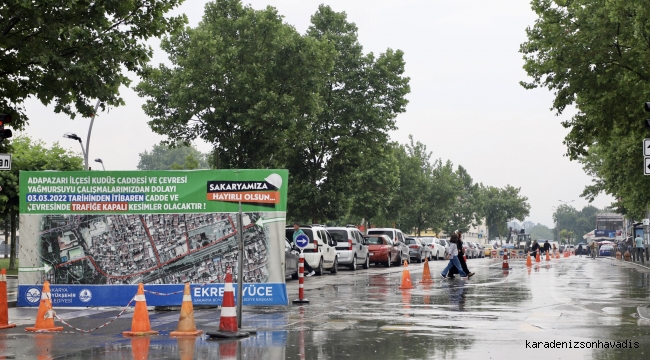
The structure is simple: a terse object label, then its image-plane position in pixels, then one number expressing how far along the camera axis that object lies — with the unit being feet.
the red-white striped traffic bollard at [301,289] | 59.16
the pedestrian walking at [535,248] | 177.03
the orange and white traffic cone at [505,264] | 120.68
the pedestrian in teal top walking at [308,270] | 99.08
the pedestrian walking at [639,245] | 167.30
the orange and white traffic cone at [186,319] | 40.73
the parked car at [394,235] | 141.18
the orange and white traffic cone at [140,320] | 40.96
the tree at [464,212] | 347.97
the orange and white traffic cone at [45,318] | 43.27
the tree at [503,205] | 424.46
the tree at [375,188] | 190.60
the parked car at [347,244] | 115.65
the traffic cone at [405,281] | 72.77
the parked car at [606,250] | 267.18
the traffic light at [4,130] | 50.44
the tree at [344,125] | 159.53
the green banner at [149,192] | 51.26
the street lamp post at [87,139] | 136.26
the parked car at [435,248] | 184.95
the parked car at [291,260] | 87.31
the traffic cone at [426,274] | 83.61
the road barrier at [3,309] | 44.91
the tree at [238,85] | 128.26
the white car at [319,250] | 98.94
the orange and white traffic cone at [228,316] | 39.96
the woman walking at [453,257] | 91.67
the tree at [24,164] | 119.03
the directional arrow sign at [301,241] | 64.54
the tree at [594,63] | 77.46
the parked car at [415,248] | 161.27
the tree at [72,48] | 56.24
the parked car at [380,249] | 130.93
